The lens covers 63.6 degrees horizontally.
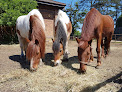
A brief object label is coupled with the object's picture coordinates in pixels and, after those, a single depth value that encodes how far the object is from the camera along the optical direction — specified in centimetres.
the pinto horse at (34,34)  294
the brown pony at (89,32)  274
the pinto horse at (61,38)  344
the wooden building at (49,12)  1158
